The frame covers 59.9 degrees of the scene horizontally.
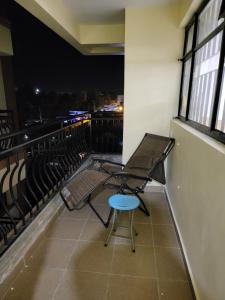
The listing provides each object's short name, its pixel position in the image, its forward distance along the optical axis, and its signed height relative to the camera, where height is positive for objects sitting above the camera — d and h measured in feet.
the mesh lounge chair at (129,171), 7.23 -3.01
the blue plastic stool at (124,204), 6.24 -3.28
